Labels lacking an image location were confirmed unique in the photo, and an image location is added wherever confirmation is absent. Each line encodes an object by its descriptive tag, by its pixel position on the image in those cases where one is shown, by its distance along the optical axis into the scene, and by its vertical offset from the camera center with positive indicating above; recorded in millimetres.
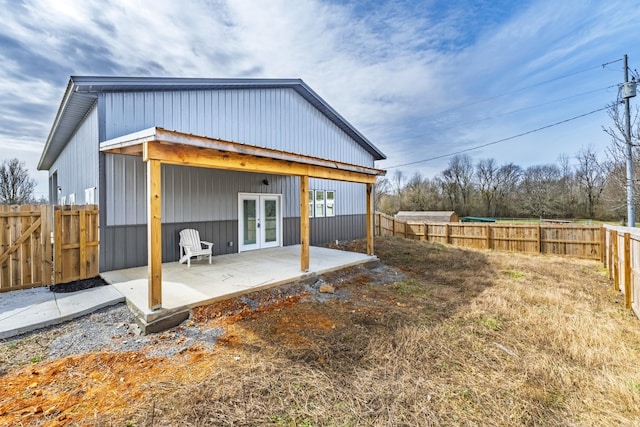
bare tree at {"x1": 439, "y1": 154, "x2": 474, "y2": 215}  34838 +3805
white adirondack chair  6655 -720
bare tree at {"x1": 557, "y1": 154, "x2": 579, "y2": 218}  29562 +1640
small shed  23531 -368
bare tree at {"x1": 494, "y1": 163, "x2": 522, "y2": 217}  33375 +2824
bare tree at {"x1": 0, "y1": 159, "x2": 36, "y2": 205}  22203 +2990
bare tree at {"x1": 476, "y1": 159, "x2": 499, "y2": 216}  34375 +3877
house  4699 +1092
